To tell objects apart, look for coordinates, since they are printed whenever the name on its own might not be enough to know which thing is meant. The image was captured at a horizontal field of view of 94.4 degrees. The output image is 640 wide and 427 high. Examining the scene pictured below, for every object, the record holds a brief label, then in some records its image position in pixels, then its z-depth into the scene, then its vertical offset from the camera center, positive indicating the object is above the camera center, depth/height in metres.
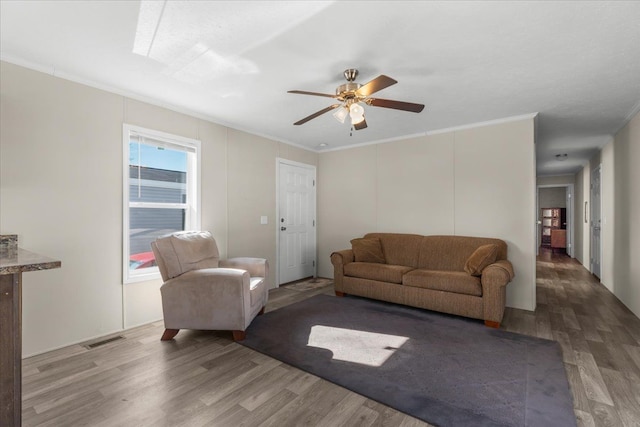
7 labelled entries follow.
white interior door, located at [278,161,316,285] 5.02 -0.10
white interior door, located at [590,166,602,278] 5.45 -0.10
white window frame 3.08 +0.28
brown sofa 3.20 -0.71
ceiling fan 2.44 +0.98
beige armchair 2.72 -0.75
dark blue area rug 1.83 -1.18
